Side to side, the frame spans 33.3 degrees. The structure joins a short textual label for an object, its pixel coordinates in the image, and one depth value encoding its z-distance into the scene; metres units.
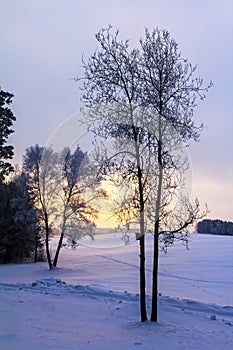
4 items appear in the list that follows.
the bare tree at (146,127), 11.45
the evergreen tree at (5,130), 22.30
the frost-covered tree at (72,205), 30.69
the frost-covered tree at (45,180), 31.00
